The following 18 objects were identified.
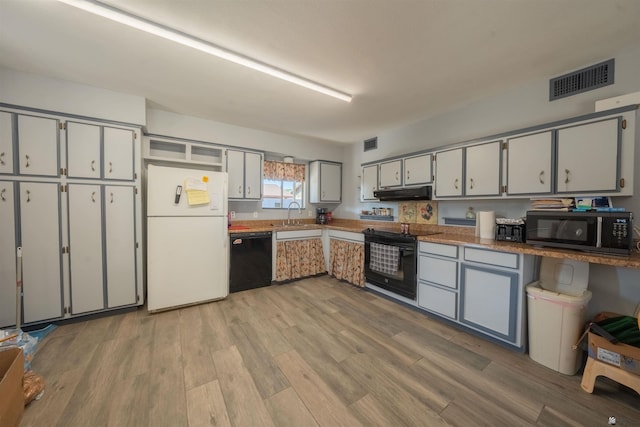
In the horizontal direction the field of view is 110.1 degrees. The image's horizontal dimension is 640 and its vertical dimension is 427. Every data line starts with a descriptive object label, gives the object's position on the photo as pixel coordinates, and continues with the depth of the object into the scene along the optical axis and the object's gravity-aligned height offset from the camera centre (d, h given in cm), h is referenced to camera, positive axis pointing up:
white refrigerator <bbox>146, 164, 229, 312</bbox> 266 -36
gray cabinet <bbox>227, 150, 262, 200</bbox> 361 +58
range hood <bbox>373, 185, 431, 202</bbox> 300 +23
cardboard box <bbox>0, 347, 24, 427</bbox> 110 -95
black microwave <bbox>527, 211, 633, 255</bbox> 159 -15
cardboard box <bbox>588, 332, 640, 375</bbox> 143 -95
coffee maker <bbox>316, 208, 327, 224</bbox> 471 -14
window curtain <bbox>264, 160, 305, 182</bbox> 423 +76
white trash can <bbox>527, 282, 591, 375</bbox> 171 -93
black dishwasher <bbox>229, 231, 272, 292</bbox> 332 -80
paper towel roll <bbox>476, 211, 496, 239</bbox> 248 -15
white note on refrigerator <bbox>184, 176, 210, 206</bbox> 280 +23
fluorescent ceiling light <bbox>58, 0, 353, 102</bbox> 144 +130
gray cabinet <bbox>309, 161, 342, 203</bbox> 454 +57
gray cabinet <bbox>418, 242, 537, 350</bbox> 198 -78
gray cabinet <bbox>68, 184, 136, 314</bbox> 242 -44
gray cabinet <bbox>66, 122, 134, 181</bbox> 238 +62
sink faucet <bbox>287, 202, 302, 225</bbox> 446 -3
